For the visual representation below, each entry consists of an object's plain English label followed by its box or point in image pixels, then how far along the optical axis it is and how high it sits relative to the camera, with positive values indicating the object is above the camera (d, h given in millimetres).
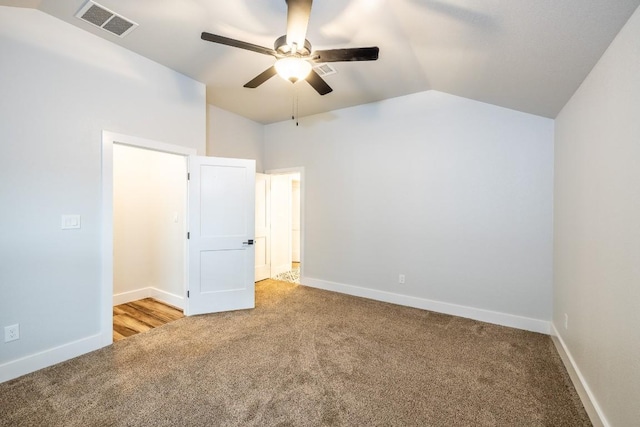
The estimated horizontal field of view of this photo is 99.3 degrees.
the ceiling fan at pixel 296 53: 1796 +1170
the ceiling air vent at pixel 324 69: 3027 +1649
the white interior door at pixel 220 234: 3457 -280
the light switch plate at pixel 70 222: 2434 -80
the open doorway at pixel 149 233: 3762 -297
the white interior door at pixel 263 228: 5094 -275
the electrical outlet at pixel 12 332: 2148 -953
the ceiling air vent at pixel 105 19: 2246 +1698
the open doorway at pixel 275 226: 5113 -244
